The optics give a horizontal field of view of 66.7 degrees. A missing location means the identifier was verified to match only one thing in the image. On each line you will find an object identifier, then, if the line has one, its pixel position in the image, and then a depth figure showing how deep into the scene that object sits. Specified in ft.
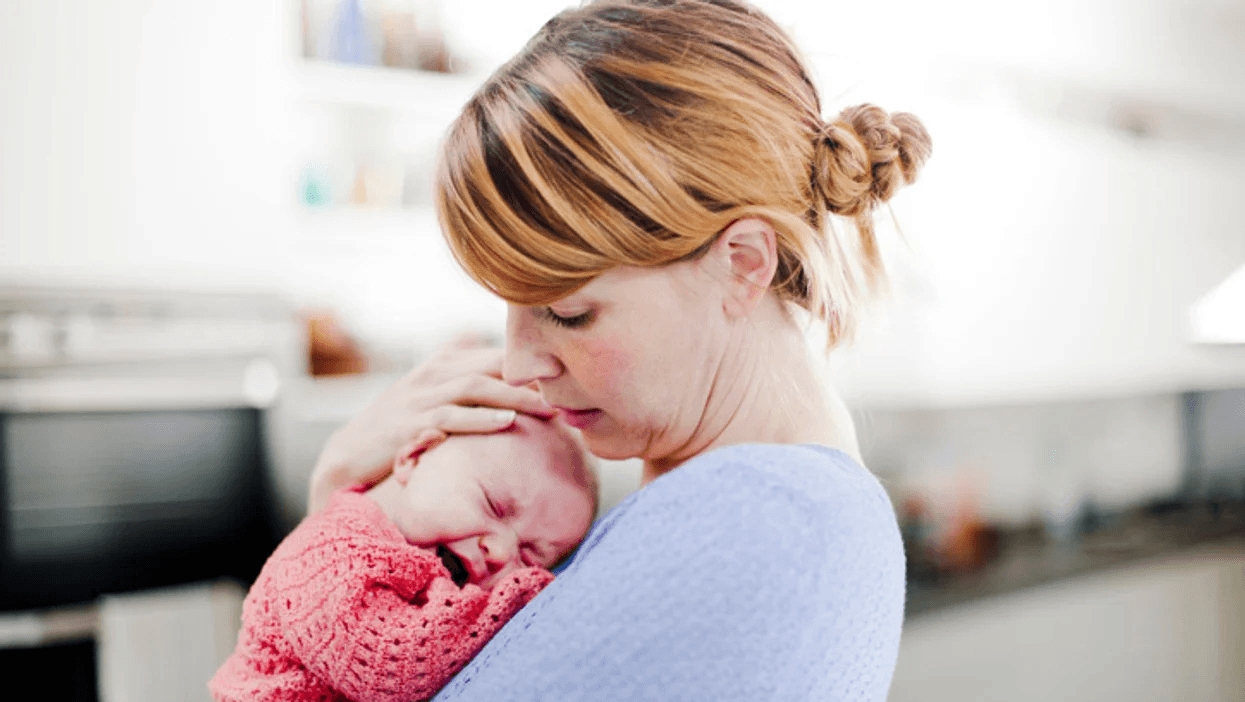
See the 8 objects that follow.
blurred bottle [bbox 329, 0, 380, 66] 8.80
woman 1.93
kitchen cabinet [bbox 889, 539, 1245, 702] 8.95
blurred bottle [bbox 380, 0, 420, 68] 9.11
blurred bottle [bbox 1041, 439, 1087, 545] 11.46
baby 2.42
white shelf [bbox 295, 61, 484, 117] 8.67
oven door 6.55
